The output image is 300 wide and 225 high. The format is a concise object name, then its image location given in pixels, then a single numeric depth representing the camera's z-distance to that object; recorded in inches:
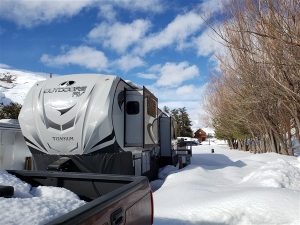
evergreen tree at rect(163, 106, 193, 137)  2018.7
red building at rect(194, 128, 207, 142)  2808.3
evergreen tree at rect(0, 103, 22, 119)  730.5
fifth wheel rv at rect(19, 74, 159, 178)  202.2
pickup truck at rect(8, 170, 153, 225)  50.1
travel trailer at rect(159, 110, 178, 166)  349.0
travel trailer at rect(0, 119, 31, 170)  256.3
